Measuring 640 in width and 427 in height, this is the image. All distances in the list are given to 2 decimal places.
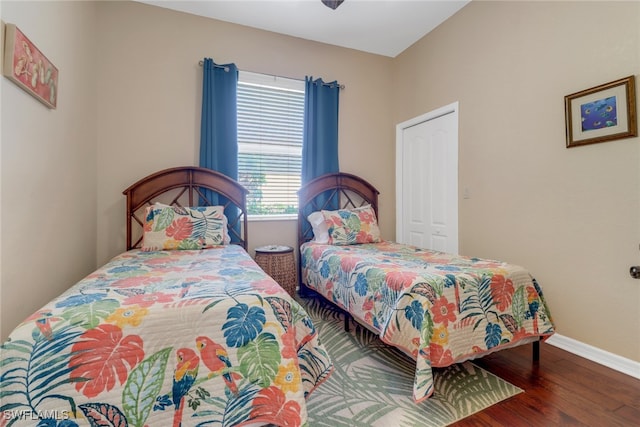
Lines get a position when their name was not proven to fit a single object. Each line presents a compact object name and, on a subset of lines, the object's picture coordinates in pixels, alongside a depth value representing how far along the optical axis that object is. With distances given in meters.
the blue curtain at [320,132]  3.37
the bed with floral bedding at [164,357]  0.94
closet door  3.06
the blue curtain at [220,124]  2.95
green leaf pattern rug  1.42
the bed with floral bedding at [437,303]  1.54
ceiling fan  2.40
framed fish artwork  1.79
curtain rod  2.99
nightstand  2.81
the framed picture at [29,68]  1.39
